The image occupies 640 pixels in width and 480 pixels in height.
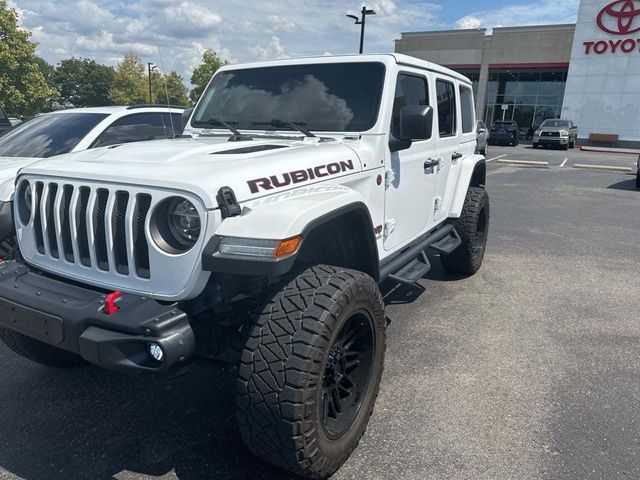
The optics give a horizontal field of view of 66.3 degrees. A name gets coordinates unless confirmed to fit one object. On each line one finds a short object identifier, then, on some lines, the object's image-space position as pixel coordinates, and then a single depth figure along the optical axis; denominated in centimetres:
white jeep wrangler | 202
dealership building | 3108
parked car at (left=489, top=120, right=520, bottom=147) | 2825
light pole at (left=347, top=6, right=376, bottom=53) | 2300
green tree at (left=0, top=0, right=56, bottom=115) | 1906
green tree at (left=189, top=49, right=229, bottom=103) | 3400
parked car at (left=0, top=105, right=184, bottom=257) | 525
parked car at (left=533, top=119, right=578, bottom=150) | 2659
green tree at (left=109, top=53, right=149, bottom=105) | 3777
